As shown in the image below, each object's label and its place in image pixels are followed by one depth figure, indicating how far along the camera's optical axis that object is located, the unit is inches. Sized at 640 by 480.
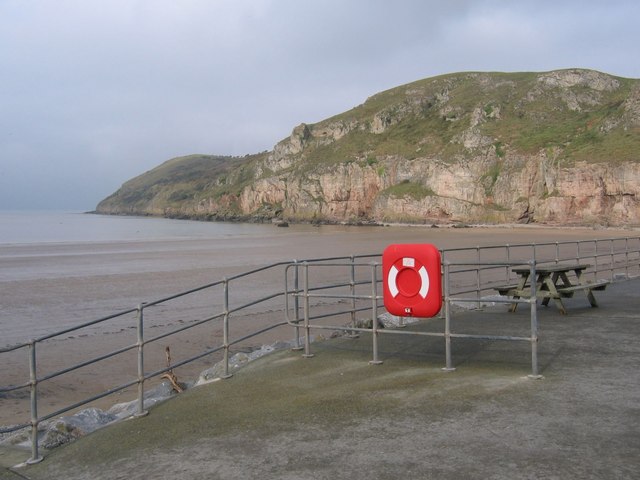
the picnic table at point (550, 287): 396.2
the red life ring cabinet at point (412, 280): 254.4
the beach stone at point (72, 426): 238.5
